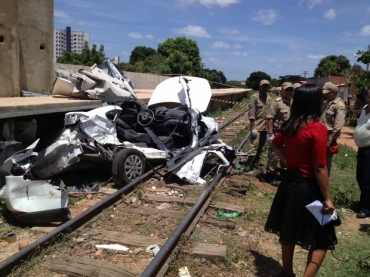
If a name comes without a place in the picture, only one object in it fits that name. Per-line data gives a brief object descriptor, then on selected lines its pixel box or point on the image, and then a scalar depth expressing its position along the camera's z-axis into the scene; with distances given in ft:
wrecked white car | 17.72
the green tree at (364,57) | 69.51
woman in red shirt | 11.12
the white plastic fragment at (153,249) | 14.94
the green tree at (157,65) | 146.02
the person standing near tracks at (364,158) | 19.74
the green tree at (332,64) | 232.94
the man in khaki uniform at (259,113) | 27.22
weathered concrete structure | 29.32
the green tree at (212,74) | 150.58
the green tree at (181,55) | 159.53
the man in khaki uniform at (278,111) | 24.63
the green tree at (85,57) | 101.40
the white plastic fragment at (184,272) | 13.26
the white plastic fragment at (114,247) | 15.11
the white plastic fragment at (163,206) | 20.49
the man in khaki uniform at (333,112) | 20.71
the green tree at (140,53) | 215.72
